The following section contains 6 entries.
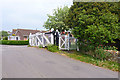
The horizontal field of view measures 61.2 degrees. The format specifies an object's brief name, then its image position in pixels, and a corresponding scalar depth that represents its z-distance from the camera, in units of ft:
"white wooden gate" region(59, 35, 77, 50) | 33.68
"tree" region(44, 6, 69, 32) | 61.15
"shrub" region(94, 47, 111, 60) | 23.93
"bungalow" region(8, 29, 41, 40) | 122.55
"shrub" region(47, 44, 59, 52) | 32.15
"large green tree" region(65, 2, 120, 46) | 23.98
